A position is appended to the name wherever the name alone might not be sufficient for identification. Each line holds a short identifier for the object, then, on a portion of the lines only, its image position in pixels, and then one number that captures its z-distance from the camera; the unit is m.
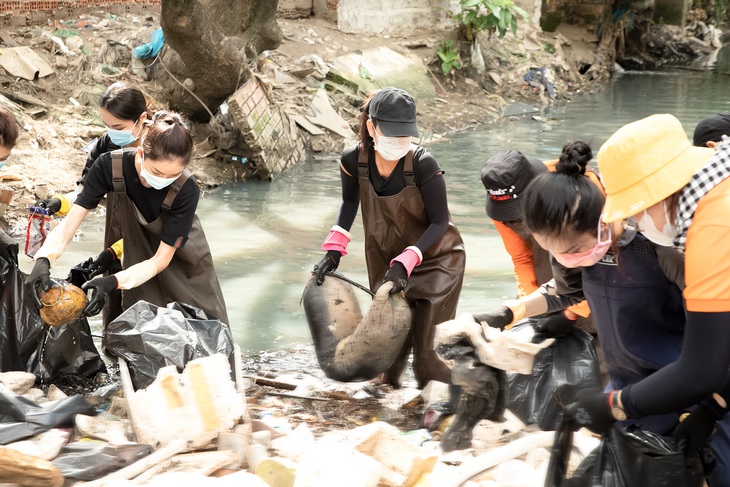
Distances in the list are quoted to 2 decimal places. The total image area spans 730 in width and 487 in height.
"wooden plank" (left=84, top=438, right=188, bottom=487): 3.08
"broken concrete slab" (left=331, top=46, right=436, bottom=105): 13.08
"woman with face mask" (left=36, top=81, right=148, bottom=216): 4.53
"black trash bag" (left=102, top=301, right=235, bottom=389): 3.76
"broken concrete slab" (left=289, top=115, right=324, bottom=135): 11.02
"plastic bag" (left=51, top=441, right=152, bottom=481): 3.17
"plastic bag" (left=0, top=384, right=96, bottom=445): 3.31
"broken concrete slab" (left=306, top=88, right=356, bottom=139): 11.31
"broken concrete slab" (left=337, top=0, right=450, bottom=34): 15.51
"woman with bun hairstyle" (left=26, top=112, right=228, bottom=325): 3.97
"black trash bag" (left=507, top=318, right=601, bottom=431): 3.22
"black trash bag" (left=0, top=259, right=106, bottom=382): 4.33
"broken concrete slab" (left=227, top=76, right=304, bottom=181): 9.31
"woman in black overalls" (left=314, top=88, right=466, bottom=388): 4.10
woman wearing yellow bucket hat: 2.03
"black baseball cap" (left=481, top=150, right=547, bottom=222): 3.83
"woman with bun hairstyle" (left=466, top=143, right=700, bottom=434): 2.42
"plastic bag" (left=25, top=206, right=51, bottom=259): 4.80
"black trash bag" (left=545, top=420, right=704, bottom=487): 2.23
